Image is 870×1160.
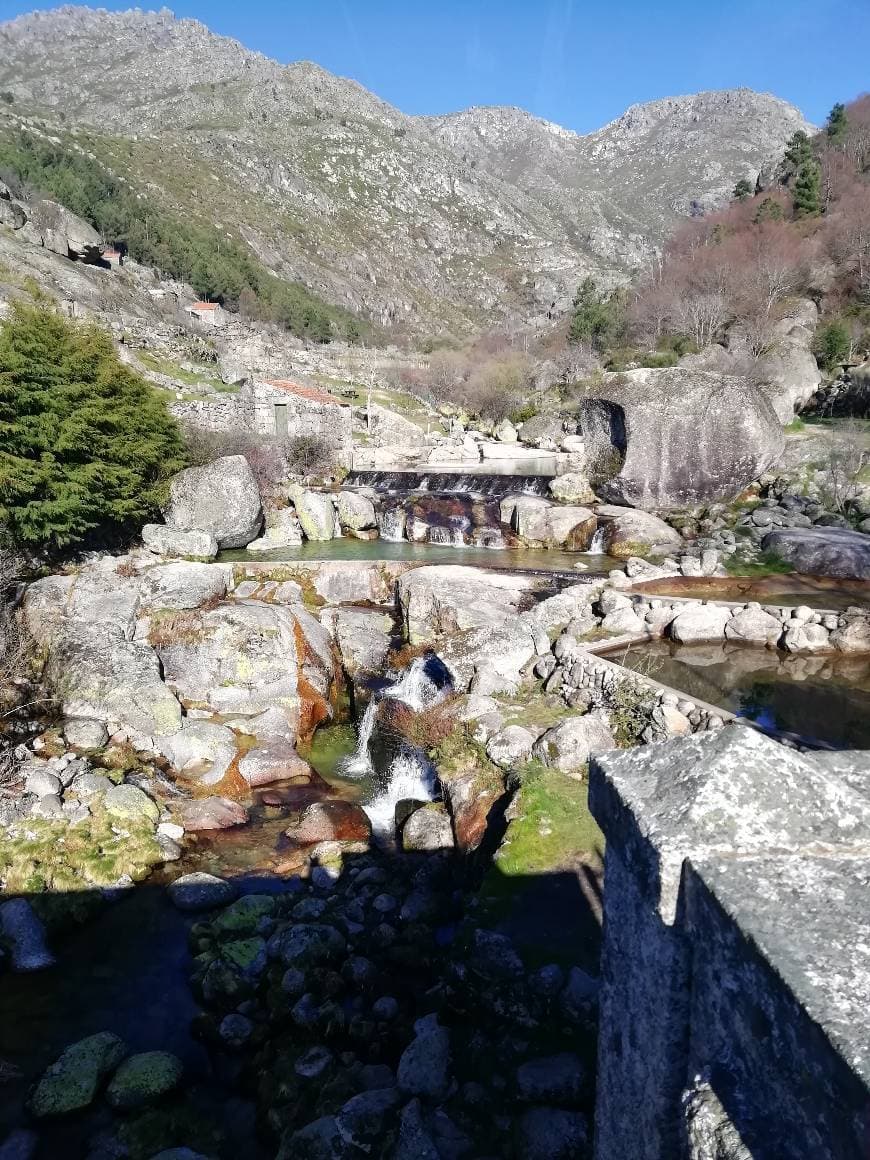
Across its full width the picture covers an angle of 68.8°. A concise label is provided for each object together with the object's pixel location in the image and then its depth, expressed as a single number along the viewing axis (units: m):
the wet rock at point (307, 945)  6.71
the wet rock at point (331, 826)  9.12
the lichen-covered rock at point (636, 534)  17.91
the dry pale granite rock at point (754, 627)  11.98
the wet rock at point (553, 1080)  4.29
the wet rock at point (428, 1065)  4.70
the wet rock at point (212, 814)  9.38
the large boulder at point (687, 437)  20.02
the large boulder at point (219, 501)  18.03
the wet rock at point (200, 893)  7.98
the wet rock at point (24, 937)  7.09
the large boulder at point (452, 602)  12.94
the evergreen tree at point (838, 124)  51.31
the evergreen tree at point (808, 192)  42.84
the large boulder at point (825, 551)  14.50
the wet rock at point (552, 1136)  3.86
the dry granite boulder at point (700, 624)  12.18
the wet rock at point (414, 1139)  4.10
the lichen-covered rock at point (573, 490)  21.77
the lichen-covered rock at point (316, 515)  20.55
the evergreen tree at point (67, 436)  13.62
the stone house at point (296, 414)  27.28
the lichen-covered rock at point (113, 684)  10.96
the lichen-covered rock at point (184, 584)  13.60
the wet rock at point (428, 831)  8.24
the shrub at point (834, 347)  29.17
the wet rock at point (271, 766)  10.52
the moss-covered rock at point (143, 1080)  5.70
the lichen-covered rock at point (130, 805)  9.05
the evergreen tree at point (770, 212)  43.99
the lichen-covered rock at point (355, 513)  21.17
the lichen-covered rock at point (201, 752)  10.51
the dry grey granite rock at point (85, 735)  10.35
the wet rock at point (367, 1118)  4.41
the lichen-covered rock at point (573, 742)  8.02
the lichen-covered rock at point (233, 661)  12.06
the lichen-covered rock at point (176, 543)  16.92
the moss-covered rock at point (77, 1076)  5.65
